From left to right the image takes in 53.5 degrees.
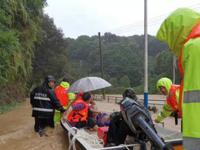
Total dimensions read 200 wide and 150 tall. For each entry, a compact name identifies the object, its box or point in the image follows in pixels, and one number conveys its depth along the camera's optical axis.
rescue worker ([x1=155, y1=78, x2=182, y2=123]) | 3.14
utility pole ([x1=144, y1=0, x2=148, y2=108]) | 9.85
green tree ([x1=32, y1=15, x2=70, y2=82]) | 24.52
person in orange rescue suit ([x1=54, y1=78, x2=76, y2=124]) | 5.54
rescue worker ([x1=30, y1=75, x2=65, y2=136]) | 4.91
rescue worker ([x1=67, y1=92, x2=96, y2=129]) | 4.41
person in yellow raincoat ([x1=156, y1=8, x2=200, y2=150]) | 1.03
